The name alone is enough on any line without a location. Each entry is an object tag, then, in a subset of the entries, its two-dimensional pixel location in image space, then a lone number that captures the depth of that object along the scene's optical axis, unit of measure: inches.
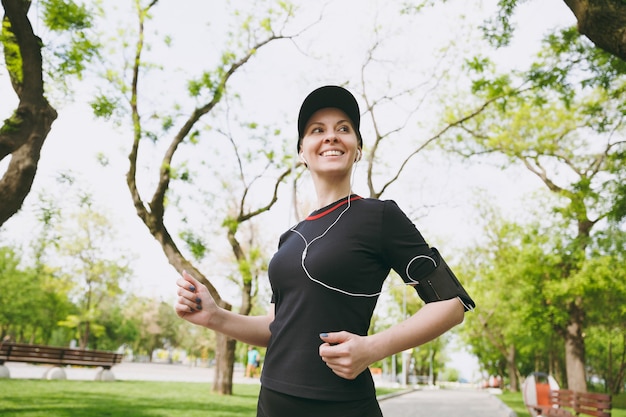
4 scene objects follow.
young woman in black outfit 54.4
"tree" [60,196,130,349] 1282.0
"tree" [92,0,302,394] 524.4
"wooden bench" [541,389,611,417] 362.6
